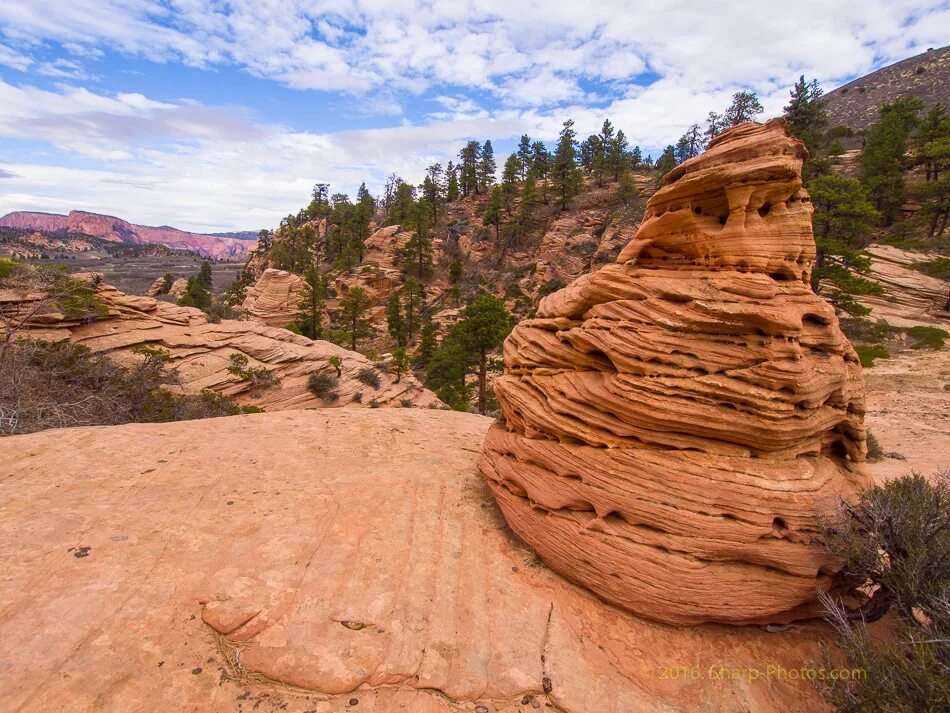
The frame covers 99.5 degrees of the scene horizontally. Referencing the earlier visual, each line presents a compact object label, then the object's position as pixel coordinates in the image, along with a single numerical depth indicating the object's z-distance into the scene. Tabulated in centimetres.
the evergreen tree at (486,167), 7962
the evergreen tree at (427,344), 3897
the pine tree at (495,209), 6269
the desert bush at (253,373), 2164
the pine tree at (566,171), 6247
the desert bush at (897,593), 379
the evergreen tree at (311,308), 4616
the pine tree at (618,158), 6662
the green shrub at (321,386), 2298
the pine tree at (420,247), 5816
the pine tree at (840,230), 2362
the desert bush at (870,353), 2342
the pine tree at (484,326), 2509
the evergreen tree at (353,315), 4181
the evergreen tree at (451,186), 8100
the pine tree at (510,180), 6894
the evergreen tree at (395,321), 4559
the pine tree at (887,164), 3759
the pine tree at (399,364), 2633
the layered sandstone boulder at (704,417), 552
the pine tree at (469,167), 7938
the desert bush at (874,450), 1424
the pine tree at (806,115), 4387
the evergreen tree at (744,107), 6066
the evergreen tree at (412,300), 4900
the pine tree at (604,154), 6544
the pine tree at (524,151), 8125
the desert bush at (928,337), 2359
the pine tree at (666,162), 6488
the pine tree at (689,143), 7981
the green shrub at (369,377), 2534
